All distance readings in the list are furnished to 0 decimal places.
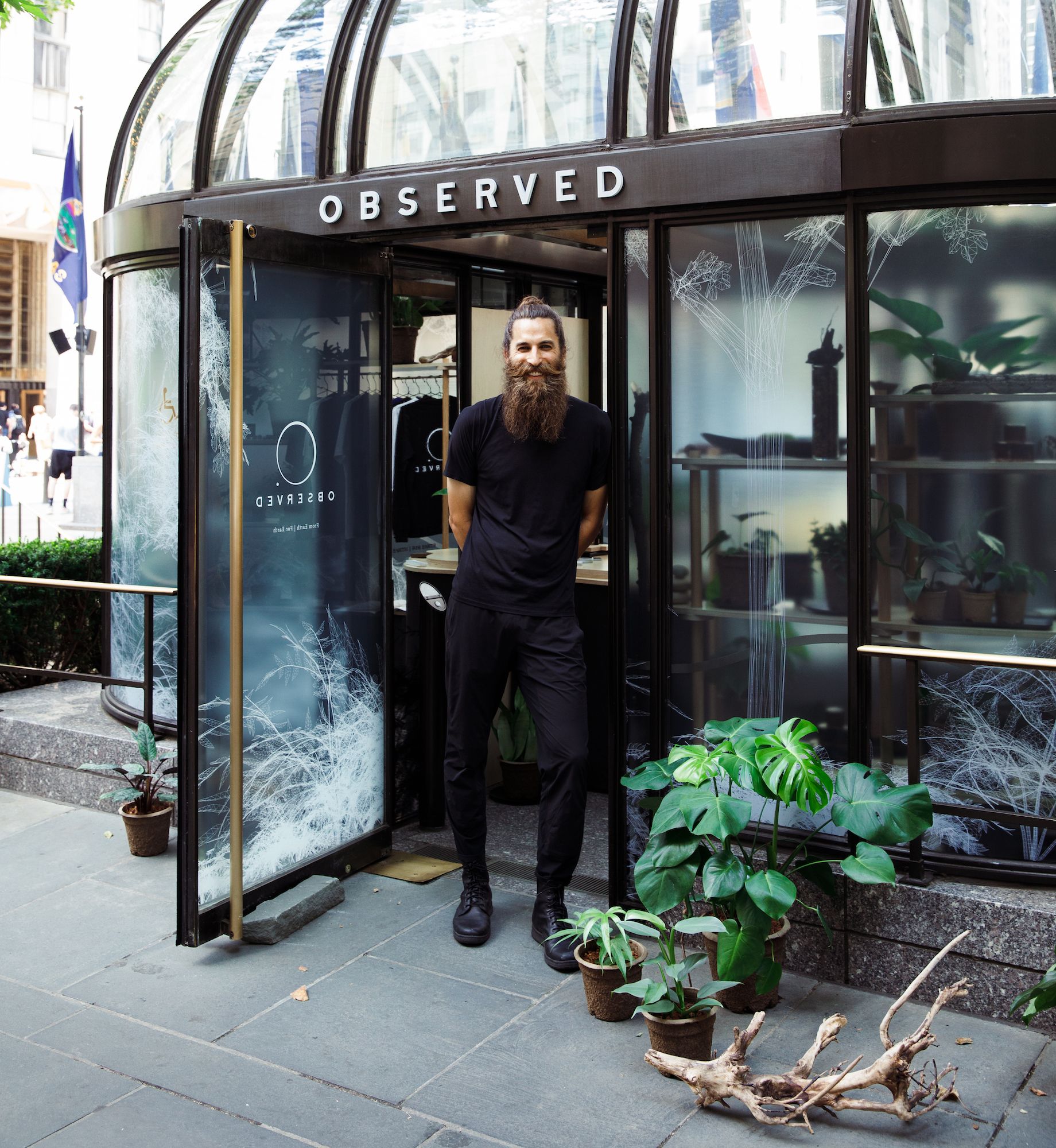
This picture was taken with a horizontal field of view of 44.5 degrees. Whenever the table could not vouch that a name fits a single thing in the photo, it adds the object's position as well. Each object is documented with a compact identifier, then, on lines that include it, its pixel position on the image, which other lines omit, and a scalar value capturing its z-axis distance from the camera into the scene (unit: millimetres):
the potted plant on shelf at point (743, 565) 4371
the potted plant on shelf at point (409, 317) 6000
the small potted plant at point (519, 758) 5977
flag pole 17969
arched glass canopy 4113
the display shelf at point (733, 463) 4246
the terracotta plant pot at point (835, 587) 4250
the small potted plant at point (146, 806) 5277
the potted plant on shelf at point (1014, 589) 4098
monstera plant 3600
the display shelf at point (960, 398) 4031
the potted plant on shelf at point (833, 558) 4246
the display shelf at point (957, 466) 4059
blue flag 13453
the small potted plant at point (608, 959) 3729
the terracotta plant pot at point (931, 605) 4168
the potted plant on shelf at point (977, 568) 4121
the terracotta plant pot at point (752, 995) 3871
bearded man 4281
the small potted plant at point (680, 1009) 3496
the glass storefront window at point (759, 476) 4246
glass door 4273
